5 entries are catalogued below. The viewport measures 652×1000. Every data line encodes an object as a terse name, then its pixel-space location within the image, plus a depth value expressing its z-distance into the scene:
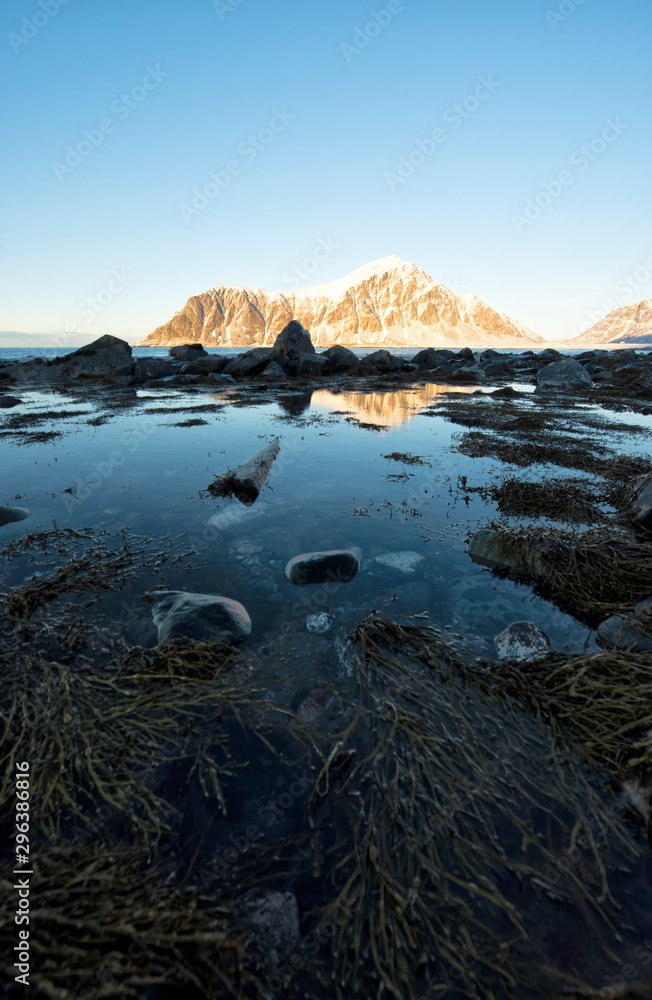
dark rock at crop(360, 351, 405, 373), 39.04
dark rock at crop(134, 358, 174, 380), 31.30
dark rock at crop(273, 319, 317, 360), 36.16
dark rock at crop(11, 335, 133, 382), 30.42
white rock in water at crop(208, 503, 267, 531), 6.15
